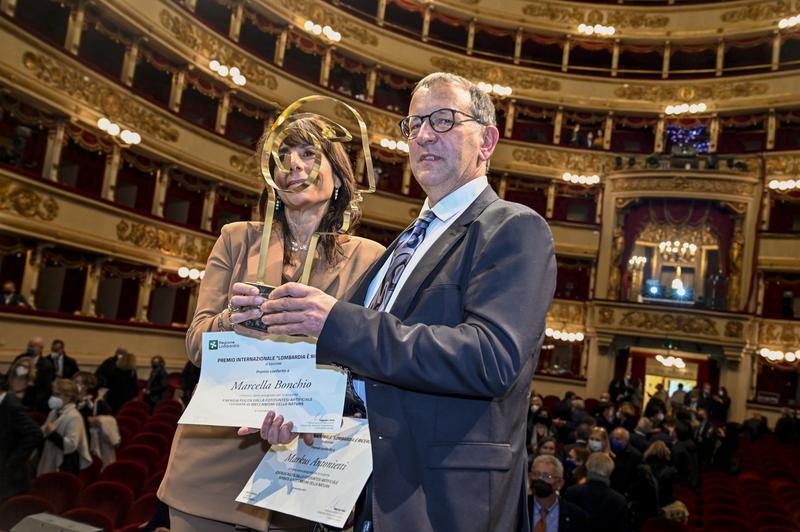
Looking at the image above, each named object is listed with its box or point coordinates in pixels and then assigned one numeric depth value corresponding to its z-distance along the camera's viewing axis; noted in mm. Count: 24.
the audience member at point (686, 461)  9422
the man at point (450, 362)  1463
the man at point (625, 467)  7242
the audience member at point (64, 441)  6484
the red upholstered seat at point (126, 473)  6266
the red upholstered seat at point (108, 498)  5527
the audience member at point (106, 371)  10420
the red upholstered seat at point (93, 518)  4848
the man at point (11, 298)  12930
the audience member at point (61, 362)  10688
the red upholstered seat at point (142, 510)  5348
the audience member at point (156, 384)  11305
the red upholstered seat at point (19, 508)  4793
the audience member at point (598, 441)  7688
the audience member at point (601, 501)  5363
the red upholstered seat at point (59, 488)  5590
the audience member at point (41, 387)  8672
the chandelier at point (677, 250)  23406
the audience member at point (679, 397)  16736
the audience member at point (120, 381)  10344
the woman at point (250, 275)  2025
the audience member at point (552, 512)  5078
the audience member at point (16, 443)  5484
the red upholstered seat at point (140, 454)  7035
